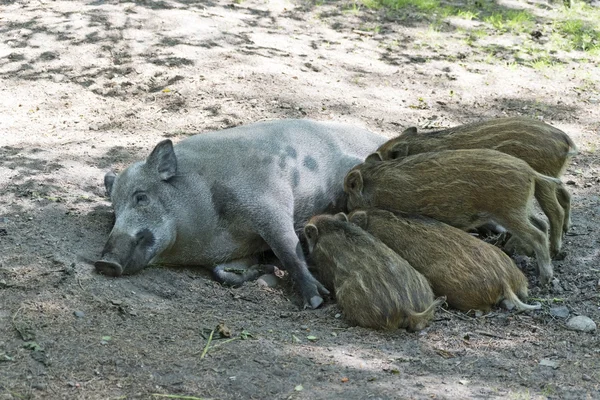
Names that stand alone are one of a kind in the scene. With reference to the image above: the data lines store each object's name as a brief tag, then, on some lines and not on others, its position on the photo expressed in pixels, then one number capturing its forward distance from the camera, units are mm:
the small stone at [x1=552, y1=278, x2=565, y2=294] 9223
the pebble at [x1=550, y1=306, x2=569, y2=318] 8641
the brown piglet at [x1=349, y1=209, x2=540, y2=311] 8594
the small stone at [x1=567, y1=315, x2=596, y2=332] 8344
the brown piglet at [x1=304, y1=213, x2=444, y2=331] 8234
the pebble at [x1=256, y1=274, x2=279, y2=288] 9867
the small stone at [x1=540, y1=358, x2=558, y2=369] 7581
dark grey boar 9586
